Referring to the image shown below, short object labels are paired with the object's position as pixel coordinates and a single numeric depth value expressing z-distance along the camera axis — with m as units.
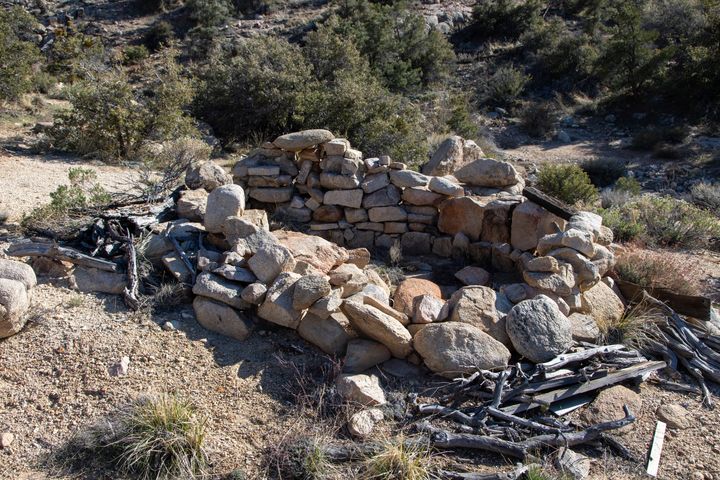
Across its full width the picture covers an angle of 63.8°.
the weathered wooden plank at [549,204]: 6.09
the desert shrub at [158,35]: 23.59
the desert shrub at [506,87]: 19.88
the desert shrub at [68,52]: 17.91
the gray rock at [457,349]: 4.47
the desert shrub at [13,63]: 13.62
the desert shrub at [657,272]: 5.75
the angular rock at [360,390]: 4.22
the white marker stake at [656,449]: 3.92
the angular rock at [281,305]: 4.83
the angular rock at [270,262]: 5.16
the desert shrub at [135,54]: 22.02
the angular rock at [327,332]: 4.76
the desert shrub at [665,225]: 7.49
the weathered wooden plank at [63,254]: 5.25
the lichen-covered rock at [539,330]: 4.57
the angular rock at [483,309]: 4.83
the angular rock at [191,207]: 6.29
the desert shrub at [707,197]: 10.38
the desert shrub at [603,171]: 13.86
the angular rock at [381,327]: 4.55
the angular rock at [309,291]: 4.75
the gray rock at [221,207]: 5.79
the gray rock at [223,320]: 4.92
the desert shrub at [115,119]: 10.76
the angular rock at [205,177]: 6.85
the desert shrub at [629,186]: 11.02
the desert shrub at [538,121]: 17.86
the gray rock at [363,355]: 4.56
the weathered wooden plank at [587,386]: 4.30
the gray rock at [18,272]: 4.82
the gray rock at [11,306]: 4.46
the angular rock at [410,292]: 5.26
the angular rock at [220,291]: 4.98
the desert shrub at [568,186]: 8.88
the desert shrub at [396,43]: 19.16
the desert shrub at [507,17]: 24.47
